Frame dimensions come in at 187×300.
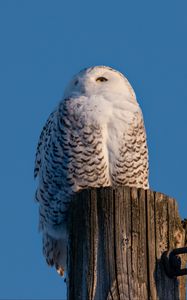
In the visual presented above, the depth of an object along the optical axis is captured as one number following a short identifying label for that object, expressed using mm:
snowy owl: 8344
